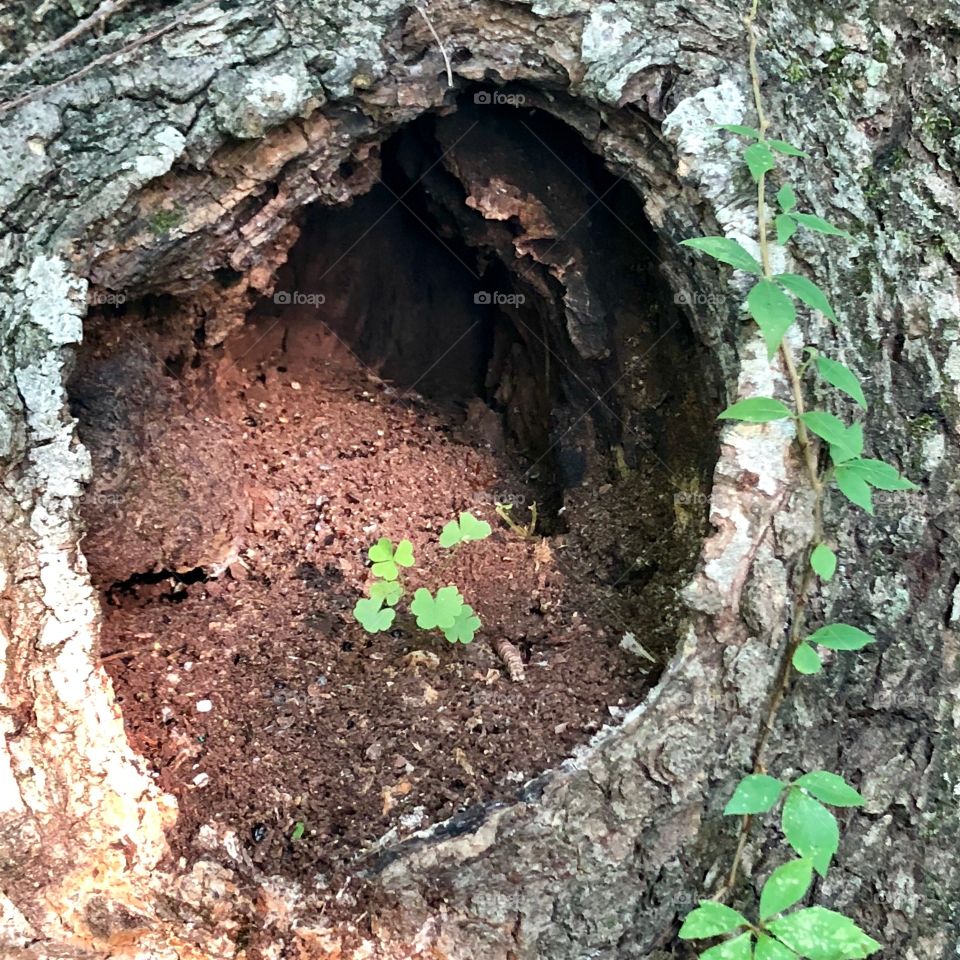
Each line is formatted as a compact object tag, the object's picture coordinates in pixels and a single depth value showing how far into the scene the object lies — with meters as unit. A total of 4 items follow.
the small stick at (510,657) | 0.39
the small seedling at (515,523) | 0.45
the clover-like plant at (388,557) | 0.40
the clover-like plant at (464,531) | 0.40
